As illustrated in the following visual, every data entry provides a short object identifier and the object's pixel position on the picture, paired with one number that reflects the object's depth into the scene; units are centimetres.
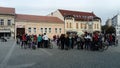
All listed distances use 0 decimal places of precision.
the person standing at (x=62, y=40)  797
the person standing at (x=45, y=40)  852
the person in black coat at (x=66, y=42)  800
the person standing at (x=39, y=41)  861
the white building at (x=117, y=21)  4137
